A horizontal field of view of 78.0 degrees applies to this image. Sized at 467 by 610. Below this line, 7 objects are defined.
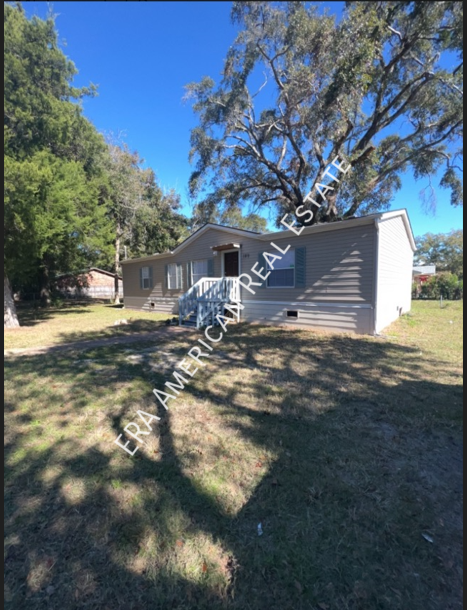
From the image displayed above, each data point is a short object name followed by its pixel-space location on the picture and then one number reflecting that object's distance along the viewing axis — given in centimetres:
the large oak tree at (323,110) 636
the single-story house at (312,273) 780
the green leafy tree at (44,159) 855
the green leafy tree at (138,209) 2005
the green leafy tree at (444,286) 2141
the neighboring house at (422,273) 2576
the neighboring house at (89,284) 2705
